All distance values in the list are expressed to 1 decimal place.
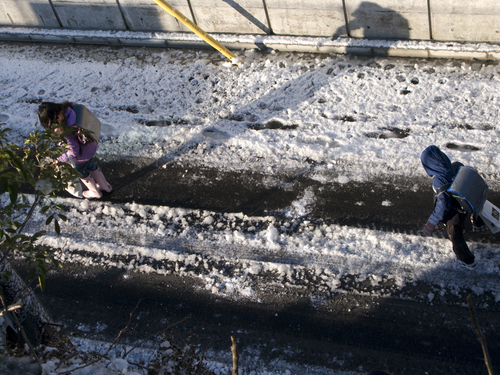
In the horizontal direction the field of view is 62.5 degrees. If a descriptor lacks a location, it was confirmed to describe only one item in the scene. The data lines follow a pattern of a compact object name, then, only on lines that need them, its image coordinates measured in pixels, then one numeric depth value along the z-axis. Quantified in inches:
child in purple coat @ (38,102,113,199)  181.5
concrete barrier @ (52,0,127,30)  305.7
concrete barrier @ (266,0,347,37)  264.2
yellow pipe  269.1
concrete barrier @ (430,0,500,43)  236.4
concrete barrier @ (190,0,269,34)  277.6
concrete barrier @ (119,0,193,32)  295.0
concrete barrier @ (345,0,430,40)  248.7
